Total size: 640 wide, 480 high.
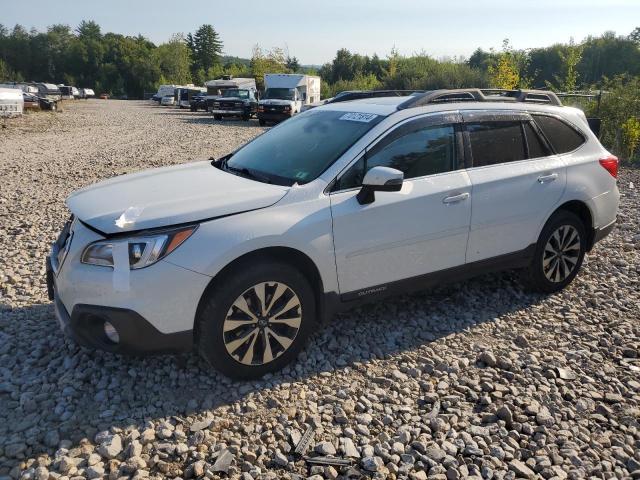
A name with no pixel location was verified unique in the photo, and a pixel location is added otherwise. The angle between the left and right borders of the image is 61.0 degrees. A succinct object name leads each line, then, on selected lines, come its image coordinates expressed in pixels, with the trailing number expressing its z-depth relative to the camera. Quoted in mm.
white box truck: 25688
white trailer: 28000
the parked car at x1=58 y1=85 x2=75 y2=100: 66819
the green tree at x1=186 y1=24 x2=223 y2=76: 114812
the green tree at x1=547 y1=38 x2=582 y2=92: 17406
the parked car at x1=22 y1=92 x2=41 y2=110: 34709
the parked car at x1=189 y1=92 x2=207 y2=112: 41625
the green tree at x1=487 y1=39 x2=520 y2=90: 18125
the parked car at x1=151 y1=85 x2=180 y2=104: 57494
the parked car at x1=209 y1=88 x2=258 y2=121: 29344
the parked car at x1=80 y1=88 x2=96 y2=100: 77438
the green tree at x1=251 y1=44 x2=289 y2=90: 60250
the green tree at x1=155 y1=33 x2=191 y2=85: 94438
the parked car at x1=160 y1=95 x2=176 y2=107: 55500
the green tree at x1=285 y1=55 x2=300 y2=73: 89531
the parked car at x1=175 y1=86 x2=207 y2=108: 47406
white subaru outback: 3143
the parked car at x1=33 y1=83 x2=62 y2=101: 59750
